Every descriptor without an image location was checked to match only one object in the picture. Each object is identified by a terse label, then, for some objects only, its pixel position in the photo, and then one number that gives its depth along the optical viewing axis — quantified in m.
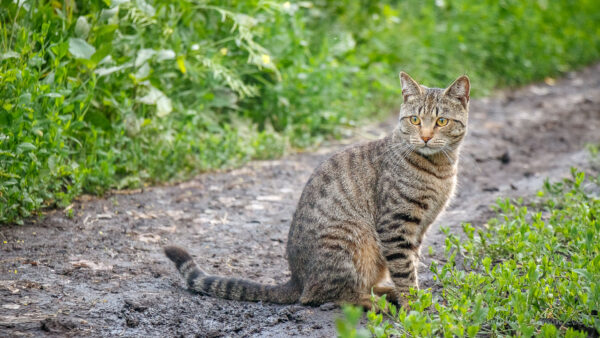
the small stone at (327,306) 3.85
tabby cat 3.89
